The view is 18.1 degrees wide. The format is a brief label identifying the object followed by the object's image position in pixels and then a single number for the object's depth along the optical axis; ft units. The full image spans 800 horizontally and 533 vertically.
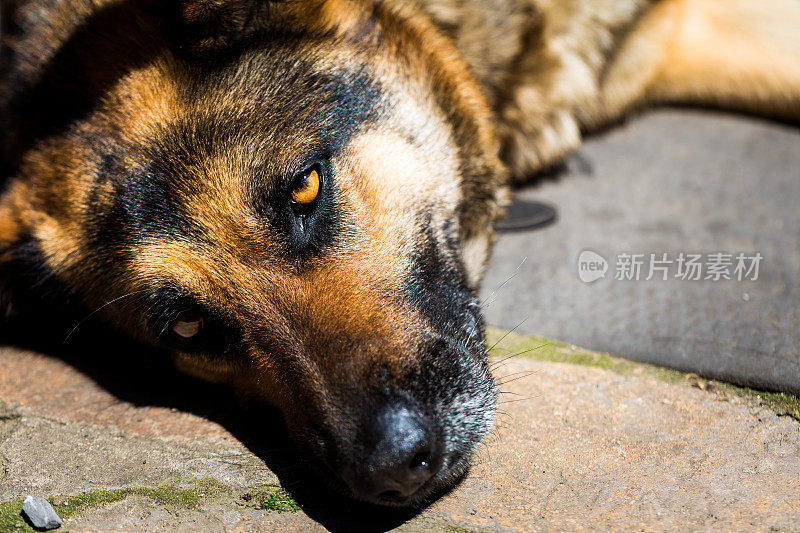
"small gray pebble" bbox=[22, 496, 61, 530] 3.19
